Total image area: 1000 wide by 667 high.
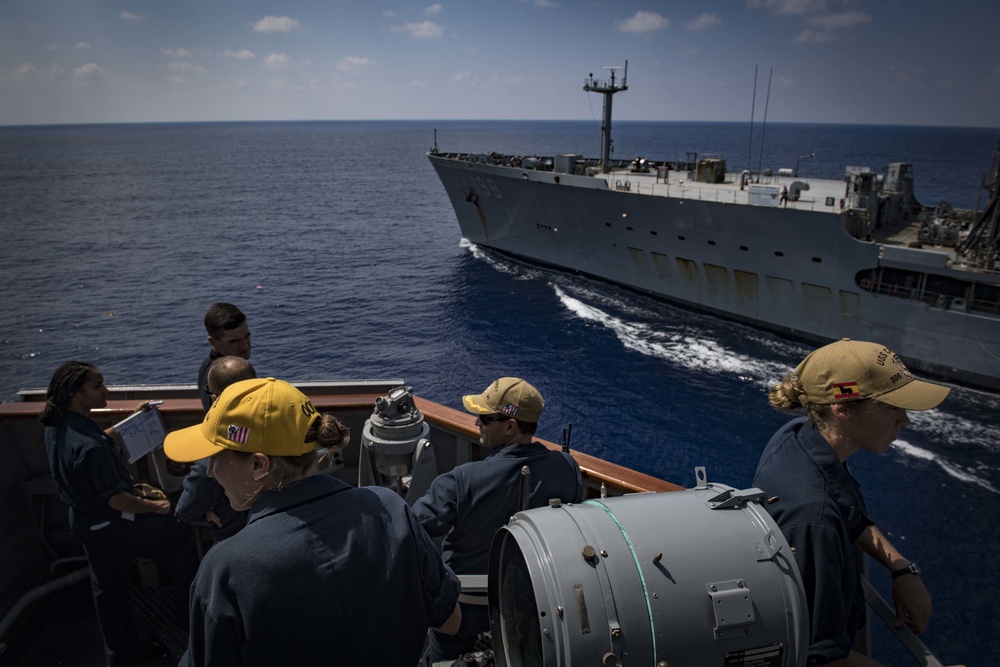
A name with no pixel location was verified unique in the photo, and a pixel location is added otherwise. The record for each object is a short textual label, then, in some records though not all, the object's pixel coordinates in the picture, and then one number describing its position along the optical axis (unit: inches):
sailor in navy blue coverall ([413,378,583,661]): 114.8
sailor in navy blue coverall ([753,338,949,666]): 83.2
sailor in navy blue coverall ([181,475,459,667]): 71.6
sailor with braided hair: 144.6
